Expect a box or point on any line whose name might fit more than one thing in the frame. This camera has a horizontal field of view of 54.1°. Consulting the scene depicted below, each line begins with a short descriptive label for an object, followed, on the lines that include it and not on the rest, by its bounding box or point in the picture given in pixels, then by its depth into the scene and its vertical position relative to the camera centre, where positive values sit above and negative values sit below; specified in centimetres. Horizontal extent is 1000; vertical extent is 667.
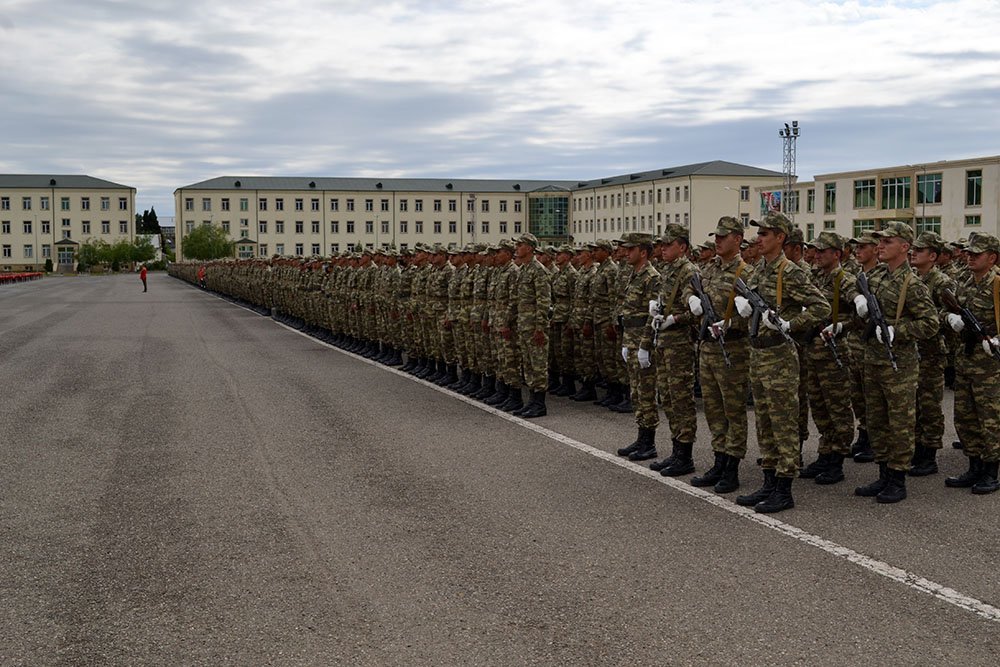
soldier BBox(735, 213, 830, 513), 705 -71
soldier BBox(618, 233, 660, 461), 885 -76
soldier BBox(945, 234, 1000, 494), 768 -93
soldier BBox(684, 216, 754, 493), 754 -83
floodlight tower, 6481 +818
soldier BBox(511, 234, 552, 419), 1149 -72
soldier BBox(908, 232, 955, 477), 817 -109
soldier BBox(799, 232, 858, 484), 802 -98
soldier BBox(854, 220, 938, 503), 733 -78
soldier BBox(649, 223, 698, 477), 821 -83
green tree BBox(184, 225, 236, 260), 10950 +197
